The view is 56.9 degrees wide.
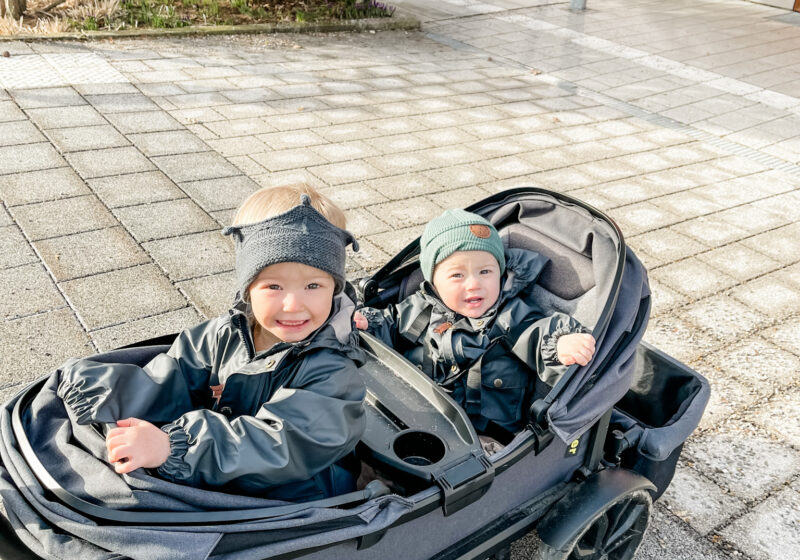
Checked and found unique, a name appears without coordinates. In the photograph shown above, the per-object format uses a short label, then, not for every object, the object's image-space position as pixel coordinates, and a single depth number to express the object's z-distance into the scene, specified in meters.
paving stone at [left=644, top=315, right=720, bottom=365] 3.66
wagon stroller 1.56
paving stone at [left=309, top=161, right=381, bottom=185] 5.20
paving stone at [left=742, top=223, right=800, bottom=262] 4.69
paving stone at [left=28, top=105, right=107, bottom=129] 5.65
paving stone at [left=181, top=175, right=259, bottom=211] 4.70
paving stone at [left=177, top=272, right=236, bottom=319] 3.66
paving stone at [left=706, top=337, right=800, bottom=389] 3.51
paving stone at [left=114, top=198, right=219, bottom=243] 4.30
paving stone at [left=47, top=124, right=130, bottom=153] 5.29
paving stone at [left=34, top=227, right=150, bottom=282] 3.87
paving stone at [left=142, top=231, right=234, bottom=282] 3.96
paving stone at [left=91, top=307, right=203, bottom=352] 3.34
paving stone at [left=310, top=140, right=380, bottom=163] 5.57
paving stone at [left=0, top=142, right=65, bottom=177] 4.89
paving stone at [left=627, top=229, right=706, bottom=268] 4.57
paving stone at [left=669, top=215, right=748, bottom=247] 4.82
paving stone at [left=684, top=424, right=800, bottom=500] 2.91
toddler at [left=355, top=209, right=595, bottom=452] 2.47
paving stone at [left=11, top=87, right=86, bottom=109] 5.98
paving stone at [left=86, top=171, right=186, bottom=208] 4.63
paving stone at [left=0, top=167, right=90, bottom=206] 4.53
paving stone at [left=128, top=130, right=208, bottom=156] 5.40
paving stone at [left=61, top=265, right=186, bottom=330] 3.52
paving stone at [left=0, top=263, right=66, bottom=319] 3.51
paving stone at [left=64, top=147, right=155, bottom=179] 4.96
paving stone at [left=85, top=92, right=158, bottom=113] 6.07
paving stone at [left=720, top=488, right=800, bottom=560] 2.61
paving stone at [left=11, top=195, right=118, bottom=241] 4.19
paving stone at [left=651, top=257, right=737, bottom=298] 4.22
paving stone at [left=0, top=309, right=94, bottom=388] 3.10
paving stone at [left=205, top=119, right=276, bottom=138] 5.84
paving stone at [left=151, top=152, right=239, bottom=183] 5.05
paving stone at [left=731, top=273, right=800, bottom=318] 4.09
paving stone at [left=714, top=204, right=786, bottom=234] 5.04
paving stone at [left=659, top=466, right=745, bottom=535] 2.73
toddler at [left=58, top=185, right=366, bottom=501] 1.67
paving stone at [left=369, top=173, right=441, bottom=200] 5.09
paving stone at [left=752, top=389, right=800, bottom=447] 3.18
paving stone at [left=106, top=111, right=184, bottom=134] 5.74
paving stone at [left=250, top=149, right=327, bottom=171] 5.32
